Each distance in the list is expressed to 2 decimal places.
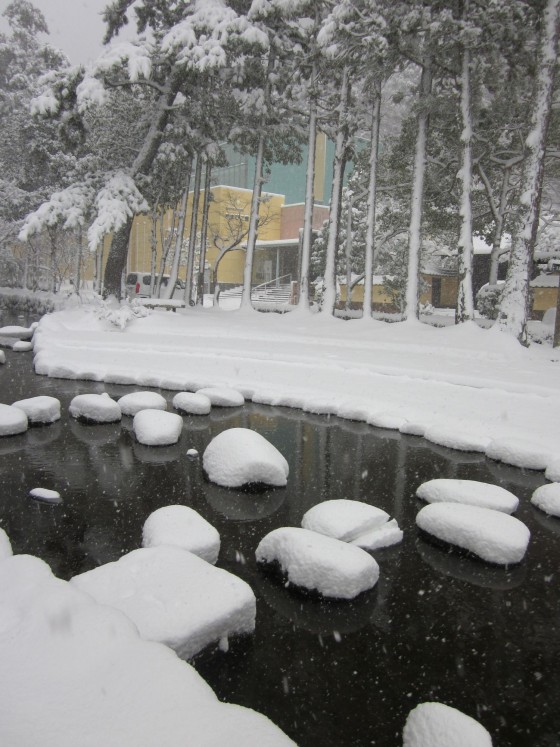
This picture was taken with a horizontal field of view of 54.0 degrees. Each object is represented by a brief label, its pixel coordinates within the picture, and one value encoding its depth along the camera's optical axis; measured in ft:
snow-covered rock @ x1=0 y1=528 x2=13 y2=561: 12.45
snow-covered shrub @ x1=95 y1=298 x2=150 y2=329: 48.03
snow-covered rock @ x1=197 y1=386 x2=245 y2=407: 30.89
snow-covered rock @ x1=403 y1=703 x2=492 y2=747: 8.27
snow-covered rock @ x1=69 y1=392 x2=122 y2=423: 26.58
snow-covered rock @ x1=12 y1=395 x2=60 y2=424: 25.64
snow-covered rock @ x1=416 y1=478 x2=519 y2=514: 17.07
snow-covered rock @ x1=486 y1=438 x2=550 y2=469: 22.56
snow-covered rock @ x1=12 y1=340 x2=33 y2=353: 48.55
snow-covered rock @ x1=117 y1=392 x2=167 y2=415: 28.25
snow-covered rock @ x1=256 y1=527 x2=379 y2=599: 12.50
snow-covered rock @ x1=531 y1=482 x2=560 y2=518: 18.02
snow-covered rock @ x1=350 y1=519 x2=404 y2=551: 15.05
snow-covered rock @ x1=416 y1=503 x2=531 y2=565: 14.43
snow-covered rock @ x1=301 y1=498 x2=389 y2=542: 15.03
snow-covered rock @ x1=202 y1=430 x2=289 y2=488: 18.93
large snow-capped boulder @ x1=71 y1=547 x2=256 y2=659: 9.79
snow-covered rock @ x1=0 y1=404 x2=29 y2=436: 23.67
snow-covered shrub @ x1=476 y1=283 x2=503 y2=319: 60.18
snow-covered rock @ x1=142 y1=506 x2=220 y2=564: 13.55
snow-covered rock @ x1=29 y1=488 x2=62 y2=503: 17.42
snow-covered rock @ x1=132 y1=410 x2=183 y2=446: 23.54
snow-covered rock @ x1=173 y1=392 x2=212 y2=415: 29.12
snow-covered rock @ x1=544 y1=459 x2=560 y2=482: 21.33
